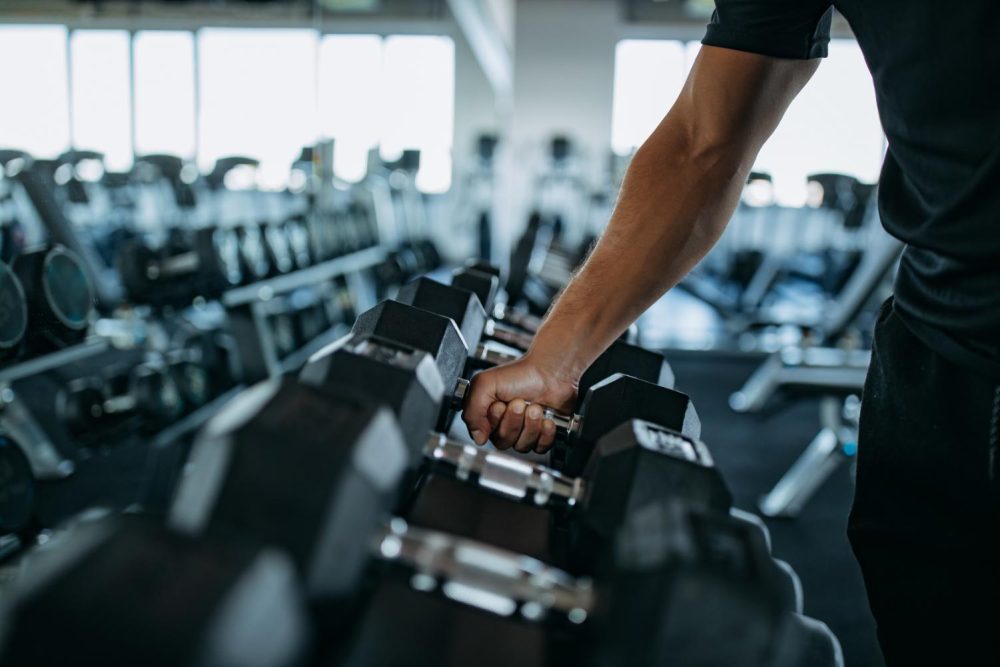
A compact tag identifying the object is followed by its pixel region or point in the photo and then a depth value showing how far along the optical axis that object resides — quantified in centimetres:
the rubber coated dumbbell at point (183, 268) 255
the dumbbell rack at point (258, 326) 284
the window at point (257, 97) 696
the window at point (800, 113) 796
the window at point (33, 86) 321
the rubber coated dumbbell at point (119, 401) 226
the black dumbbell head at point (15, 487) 158
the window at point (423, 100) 780
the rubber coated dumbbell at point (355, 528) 36
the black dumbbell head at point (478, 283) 116
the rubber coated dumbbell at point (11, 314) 148
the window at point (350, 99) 534
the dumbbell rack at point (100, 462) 236
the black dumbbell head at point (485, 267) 132
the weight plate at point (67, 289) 166
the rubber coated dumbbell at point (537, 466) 51
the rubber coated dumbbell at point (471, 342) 91
